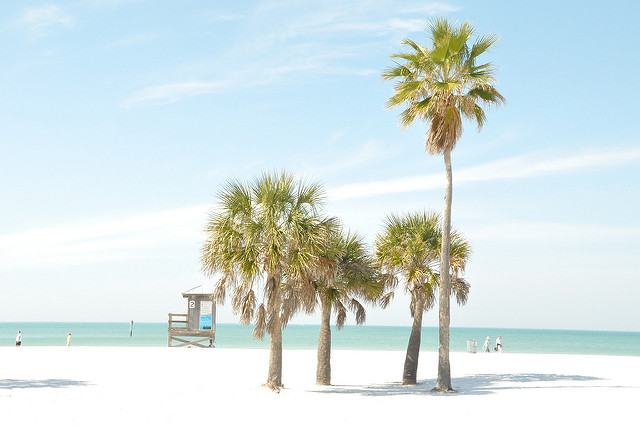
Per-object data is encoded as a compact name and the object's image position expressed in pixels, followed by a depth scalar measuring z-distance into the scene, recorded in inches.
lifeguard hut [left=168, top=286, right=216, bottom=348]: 1380.4
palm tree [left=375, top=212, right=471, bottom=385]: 831.7
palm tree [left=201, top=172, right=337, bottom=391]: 700.7
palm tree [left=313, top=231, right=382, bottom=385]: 792.9
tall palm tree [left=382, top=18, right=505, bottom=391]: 754.8
